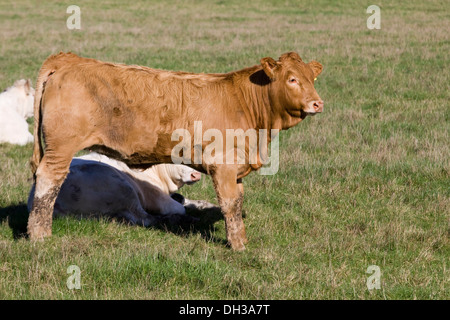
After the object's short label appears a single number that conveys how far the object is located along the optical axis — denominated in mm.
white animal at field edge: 11602
